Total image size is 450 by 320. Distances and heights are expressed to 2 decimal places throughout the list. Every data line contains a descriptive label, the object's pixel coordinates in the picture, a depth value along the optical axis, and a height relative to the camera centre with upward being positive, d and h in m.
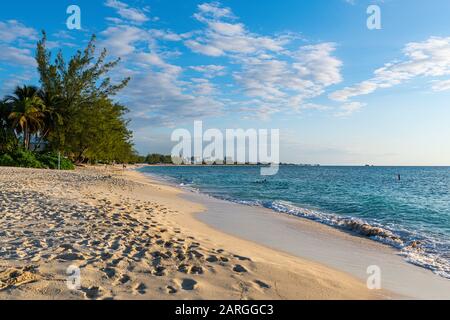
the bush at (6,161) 33.94 -0.19
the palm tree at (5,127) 44.36 +4.43
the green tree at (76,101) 39.84 +7.48
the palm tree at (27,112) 39.92 +5.76
